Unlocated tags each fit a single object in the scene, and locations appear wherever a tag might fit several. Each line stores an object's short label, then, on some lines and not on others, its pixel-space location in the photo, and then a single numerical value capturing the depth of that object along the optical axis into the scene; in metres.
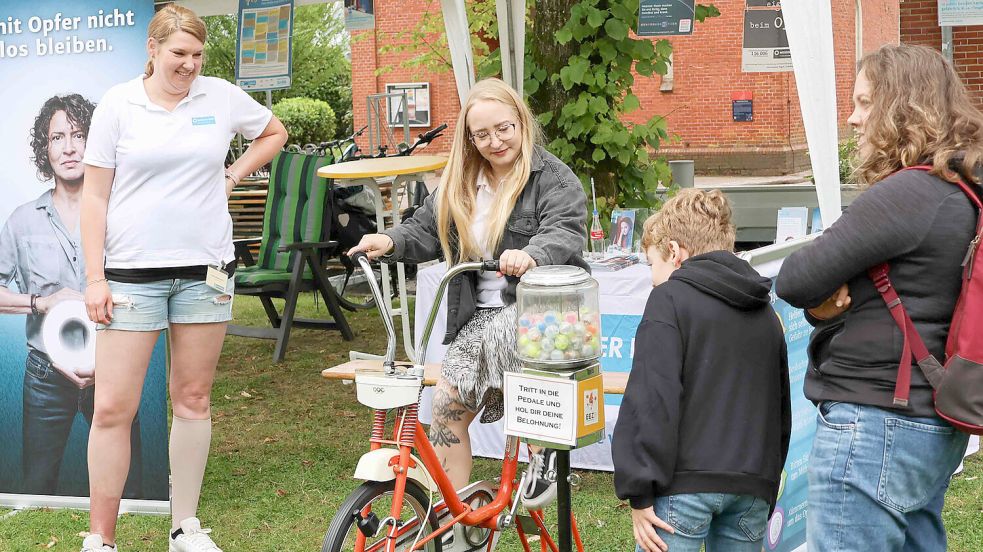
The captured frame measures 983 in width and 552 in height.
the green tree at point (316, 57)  34.59
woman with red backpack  2.08
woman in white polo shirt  3.46
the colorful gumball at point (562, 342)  2.59
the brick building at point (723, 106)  20.31
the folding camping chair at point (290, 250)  7.42
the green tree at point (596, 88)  6.32
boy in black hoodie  2.37
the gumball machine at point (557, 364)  2.57
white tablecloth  4.45
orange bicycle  2.73
